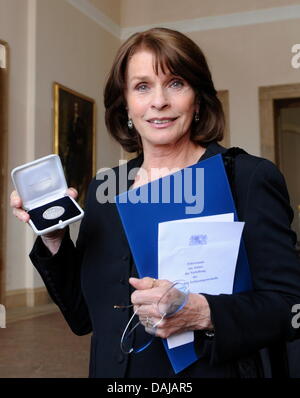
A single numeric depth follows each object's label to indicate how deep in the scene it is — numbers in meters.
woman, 1.42
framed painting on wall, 9.19
